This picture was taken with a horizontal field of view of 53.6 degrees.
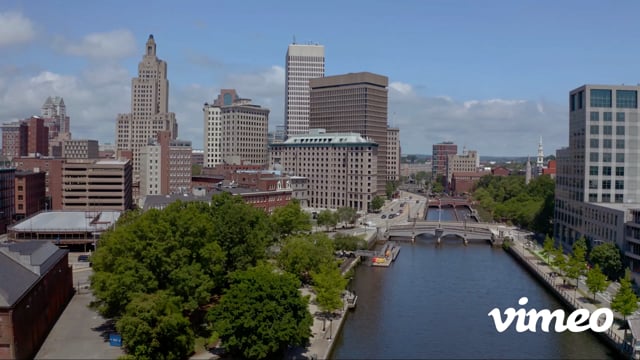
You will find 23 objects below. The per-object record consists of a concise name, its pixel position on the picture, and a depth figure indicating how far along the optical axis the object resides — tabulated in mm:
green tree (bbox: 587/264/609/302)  64125
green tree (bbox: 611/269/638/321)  54562
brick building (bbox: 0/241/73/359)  40500
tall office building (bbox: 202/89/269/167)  194688
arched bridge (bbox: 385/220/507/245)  121750
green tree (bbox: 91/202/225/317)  48125
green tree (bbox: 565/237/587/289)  71625
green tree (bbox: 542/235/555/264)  88931
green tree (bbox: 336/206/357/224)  127962
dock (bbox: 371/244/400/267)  94188
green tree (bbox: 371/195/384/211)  164875
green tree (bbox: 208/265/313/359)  43938
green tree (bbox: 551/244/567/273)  74875
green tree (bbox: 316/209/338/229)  121575
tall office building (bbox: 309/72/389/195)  188750
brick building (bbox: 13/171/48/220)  112938
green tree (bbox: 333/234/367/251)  99062
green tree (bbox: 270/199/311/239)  93312
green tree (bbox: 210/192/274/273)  62781
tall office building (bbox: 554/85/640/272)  92438
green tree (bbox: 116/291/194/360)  42406
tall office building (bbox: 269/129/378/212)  164375
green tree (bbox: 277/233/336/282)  71062
